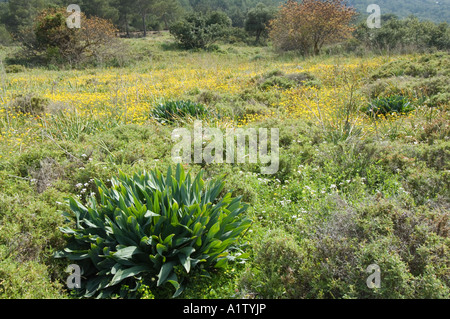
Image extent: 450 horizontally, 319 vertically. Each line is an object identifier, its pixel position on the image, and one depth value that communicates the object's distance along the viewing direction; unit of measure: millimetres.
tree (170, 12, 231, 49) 28359
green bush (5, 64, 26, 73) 16875
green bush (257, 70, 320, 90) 10137
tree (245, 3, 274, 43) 36844
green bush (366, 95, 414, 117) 6633
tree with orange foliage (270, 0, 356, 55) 19641
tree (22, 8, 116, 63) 20406
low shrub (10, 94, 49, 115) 7159
